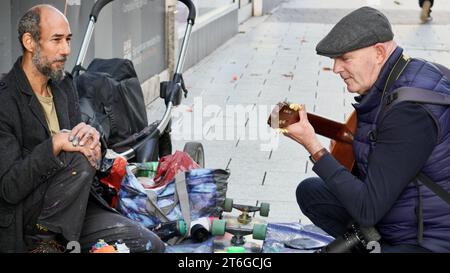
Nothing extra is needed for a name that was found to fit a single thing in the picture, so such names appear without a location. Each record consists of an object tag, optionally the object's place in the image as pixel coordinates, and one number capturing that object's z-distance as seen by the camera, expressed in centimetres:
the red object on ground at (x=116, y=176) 498
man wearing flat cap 361
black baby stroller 554
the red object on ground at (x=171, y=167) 519
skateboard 491
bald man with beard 393
